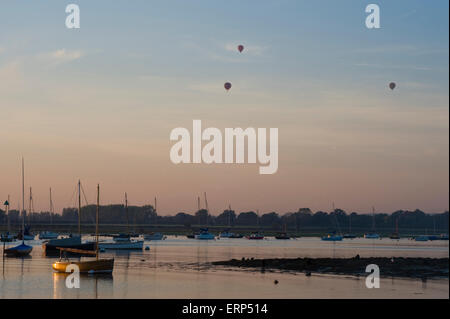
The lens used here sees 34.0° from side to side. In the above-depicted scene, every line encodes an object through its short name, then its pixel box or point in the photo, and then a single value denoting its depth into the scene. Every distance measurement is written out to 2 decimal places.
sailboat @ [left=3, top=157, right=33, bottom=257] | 125.20
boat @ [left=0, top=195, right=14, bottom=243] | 192.32
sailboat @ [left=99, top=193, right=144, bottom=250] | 152.38
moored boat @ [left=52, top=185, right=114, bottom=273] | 78.29
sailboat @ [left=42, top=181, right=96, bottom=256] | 120.55
